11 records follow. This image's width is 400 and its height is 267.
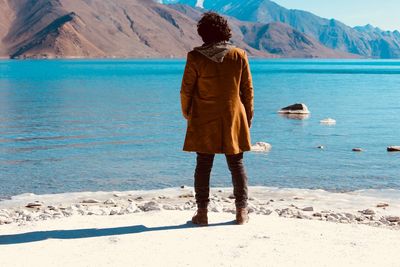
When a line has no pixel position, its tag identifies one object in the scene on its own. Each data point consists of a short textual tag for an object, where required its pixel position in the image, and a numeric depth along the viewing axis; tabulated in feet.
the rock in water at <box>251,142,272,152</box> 74.84
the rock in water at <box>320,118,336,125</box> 112.47
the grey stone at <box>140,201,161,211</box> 35.94
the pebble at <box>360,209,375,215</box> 37.72
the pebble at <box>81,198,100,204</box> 43.65
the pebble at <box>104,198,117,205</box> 42.75
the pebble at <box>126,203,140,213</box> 34.52
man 27.66
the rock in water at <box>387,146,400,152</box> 75.82
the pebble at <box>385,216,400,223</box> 35.14
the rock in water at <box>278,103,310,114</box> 131.81
